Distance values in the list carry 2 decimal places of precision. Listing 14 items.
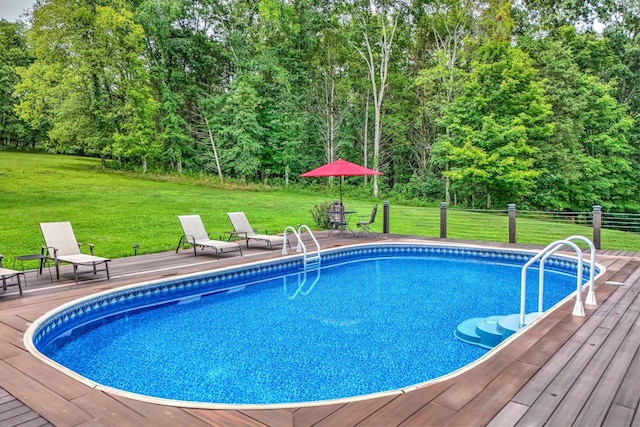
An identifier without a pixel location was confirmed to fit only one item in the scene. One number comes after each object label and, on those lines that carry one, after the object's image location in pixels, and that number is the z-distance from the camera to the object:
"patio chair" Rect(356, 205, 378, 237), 9.94
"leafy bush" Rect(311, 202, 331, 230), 11.79
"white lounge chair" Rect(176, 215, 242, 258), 7.79
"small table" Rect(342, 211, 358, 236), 10.66
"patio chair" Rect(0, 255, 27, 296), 4.88
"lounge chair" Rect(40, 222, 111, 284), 5.97
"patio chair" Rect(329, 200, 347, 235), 10.44
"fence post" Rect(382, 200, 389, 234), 11.02
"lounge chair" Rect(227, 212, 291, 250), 8.69
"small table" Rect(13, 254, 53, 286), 5.62
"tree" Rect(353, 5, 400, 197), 21.23
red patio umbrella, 9.80
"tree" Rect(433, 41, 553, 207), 15.83
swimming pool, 3.65
